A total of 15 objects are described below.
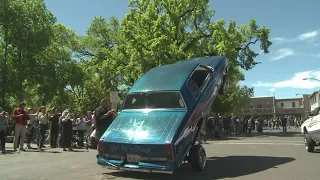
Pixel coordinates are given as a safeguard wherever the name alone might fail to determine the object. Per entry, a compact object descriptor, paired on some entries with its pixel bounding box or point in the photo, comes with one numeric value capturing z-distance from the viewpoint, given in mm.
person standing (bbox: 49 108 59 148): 12766
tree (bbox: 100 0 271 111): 23939
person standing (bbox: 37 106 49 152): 11633
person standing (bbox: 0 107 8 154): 10845
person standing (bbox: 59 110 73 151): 11981
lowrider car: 6143
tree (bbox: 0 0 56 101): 23681
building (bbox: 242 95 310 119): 82029
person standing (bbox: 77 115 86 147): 13492
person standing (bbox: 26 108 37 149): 12530
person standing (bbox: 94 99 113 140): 8608
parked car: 9540
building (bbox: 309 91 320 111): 61941
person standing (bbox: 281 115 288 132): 27241
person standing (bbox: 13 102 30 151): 11291
